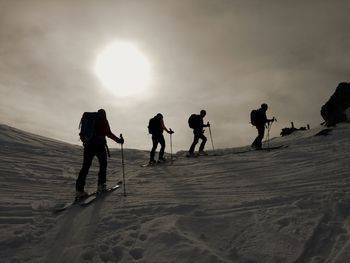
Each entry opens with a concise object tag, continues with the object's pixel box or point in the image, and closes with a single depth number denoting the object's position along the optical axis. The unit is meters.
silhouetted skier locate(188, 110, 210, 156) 19.33
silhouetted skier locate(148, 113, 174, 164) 17.22
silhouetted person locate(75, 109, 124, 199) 10.27
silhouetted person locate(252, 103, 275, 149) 18.97
